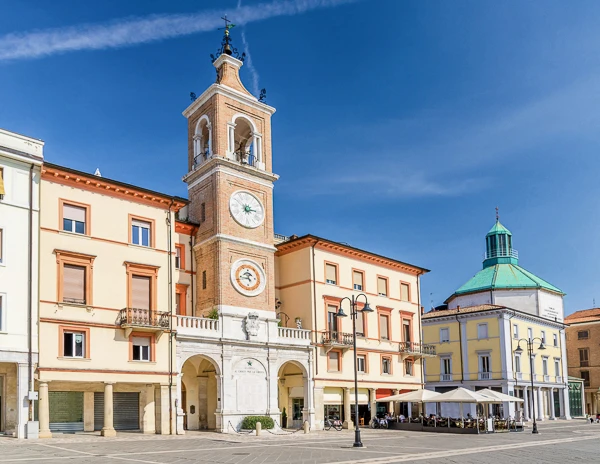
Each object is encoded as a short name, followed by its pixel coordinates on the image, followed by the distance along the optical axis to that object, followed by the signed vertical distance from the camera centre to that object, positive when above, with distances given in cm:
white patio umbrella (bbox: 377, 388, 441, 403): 4803 -378
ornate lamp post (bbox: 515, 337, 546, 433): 6857 -9
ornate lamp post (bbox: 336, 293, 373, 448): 3137 -435
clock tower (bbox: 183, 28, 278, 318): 4347 +1004
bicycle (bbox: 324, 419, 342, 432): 4800 -553
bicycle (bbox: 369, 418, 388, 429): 5075 -591
